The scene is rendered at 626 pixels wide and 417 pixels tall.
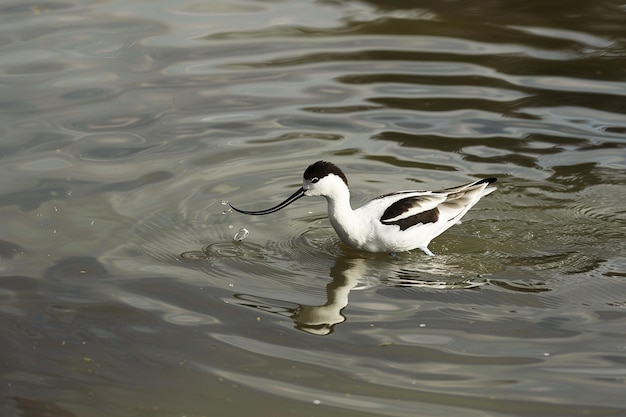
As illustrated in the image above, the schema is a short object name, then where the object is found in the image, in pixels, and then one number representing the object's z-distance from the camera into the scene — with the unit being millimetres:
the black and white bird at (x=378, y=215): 16953
